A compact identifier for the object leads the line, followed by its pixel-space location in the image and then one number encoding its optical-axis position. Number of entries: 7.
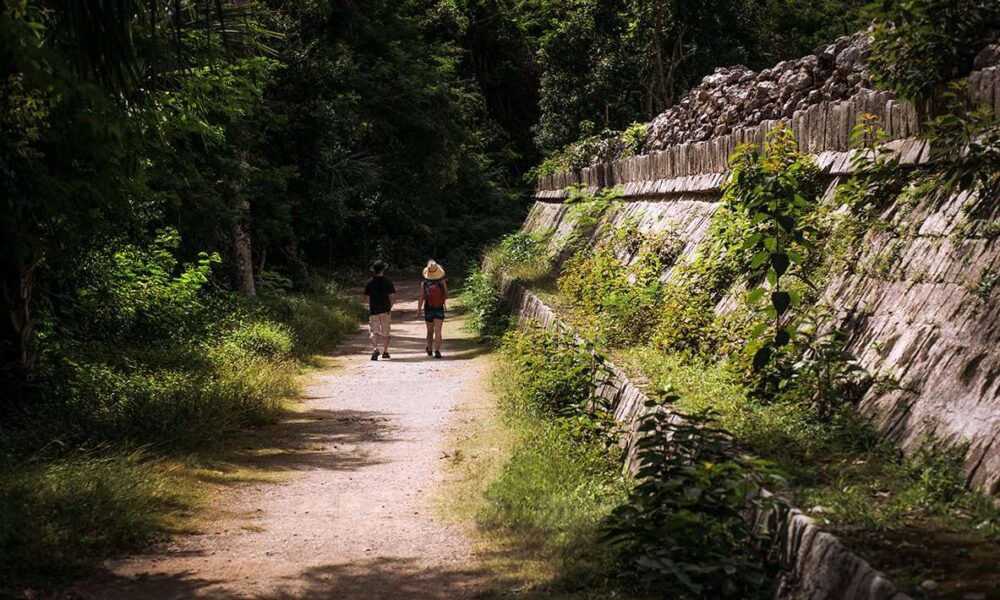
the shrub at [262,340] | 15.04
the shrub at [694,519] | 4.68
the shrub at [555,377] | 9.21
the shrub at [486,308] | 18.81
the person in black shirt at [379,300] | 17.56
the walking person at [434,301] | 17.33
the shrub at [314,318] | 18.27
